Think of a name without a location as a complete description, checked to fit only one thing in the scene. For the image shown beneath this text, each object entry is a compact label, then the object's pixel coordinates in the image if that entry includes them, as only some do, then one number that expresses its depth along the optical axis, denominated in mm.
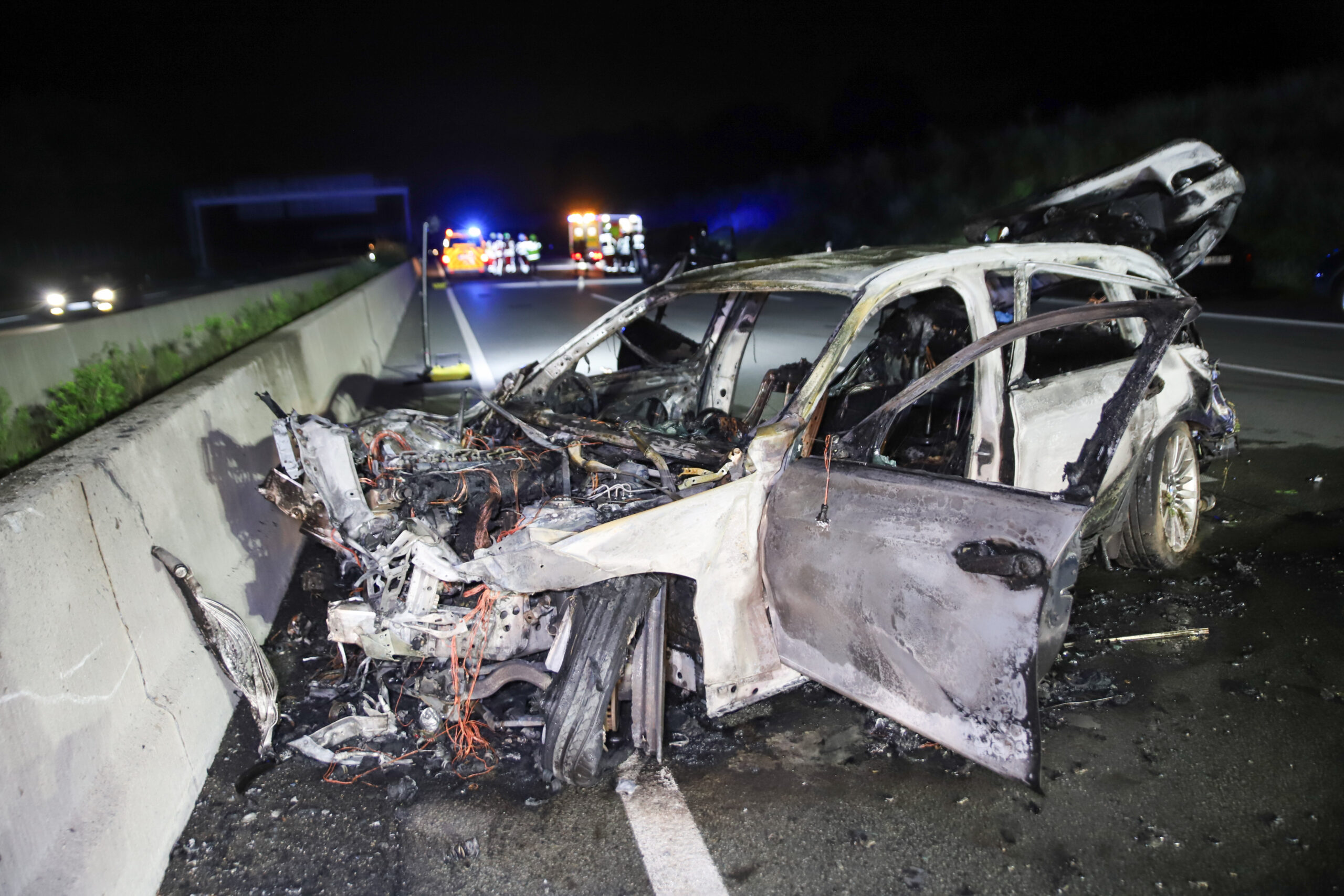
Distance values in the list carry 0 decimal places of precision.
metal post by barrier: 10266
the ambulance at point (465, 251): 36000
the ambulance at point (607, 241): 34500
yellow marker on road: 10867
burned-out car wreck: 2627
